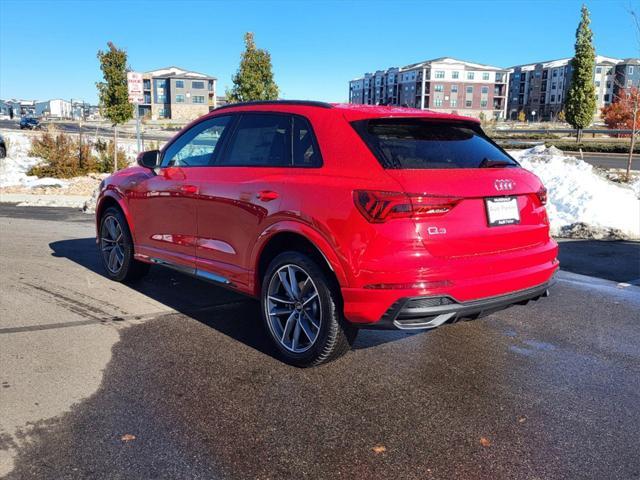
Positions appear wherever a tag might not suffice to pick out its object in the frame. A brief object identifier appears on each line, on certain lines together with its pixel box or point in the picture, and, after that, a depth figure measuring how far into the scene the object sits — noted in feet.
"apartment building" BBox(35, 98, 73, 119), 464.36
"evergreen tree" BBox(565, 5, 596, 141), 129.49
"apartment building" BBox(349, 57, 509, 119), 377.30
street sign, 49.83
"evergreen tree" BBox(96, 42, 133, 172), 69.10
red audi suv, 11.25
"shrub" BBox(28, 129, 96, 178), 59.31
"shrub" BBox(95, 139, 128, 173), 62.42
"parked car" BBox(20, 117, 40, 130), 209.06
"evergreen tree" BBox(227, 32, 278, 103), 79.46
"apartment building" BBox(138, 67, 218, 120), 375.86
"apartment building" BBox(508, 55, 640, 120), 386.11
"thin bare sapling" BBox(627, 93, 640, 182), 51.52
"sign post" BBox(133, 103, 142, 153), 51.17
